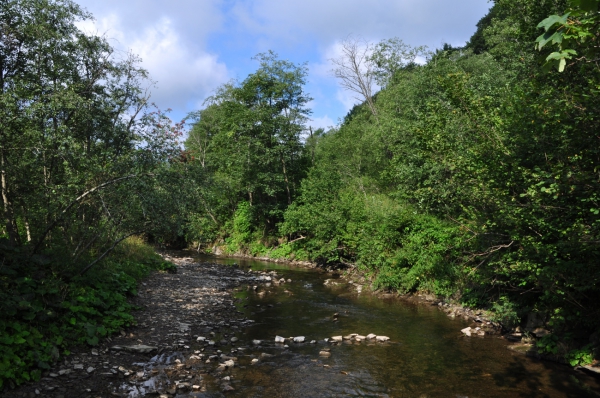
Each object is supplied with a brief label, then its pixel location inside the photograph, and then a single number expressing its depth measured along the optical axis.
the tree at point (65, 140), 9.90
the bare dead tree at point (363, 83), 36.59
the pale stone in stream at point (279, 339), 11.62
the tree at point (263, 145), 36.03
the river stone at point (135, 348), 9.57
